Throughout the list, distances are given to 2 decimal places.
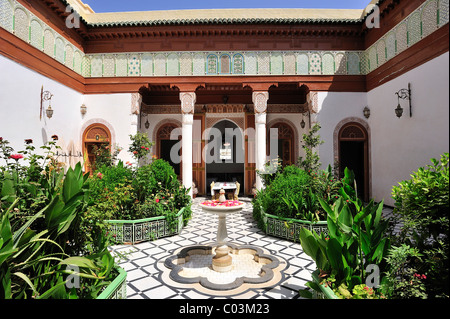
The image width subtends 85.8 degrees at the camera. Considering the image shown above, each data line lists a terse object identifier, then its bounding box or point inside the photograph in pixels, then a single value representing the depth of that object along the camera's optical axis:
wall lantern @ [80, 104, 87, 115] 8.55
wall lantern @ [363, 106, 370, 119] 8.27
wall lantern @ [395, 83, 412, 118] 6.38
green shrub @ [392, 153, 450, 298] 1.76
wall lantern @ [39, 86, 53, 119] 6.69
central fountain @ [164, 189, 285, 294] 3.11
